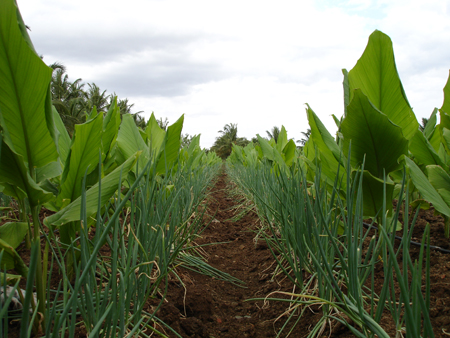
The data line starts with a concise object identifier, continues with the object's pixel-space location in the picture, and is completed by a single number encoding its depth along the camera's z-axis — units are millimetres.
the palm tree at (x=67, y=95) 14748
